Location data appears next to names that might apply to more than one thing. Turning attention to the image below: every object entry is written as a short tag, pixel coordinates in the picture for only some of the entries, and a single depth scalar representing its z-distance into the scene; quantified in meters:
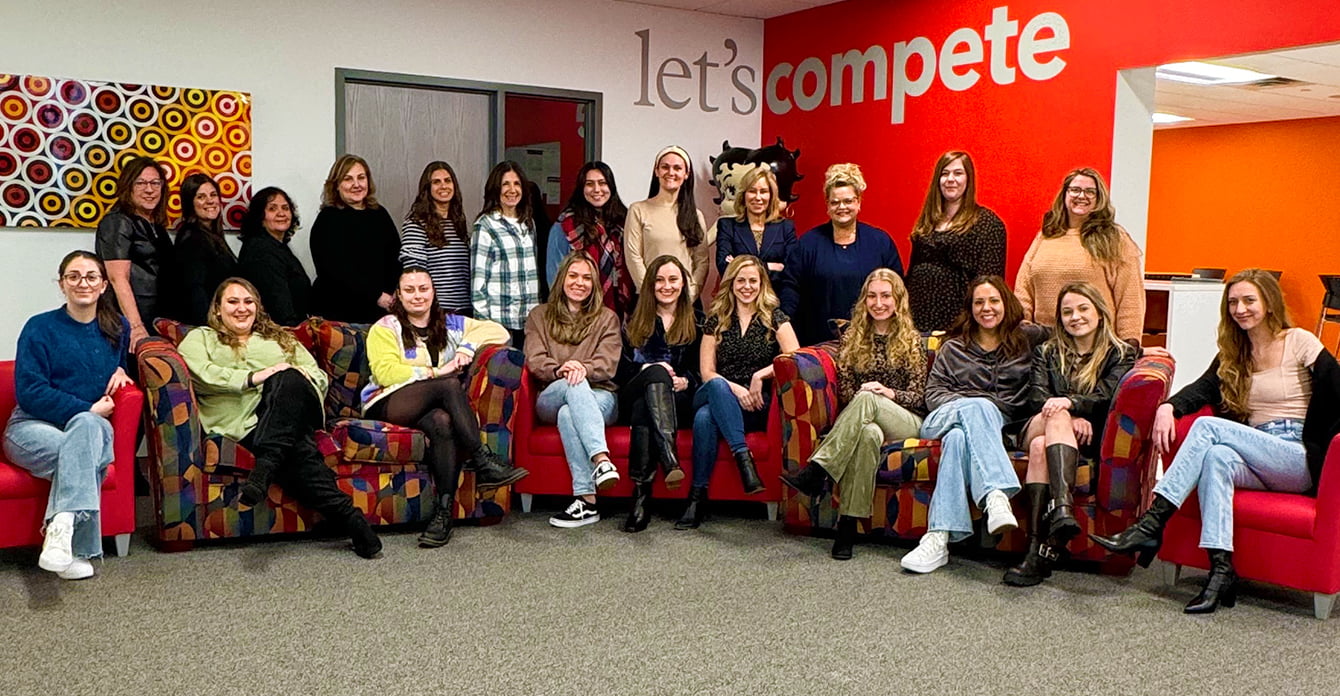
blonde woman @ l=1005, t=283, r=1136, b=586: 4.09
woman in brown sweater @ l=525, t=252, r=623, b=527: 4.85
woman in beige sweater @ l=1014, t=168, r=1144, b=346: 4.79
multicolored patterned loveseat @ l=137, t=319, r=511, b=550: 4.26
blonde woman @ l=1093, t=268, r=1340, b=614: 3.83
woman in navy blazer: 5.44
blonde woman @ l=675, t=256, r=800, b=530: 4.88
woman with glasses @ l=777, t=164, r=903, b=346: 5.18
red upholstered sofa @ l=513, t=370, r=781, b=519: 4.95
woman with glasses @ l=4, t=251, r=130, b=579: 3.93
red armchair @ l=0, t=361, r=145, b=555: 4.00
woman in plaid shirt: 5.48
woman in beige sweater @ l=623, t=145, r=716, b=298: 5.60
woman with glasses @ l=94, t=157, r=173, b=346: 5.12
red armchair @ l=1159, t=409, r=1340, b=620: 3.67
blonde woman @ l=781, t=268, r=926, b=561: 4.43
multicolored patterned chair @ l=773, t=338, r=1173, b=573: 4.13
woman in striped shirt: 5.53
